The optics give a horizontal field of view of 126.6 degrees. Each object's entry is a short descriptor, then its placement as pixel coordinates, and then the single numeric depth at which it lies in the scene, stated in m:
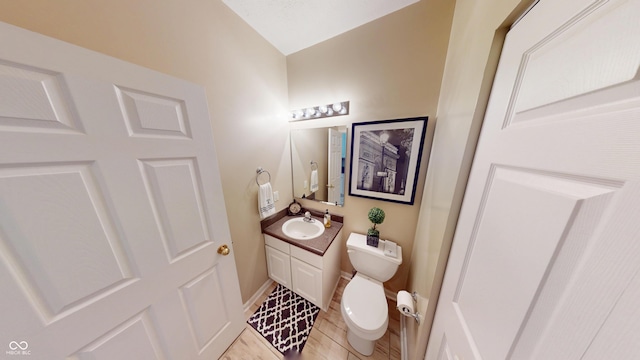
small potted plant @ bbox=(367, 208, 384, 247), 1.42
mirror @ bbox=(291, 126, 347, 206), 1.58
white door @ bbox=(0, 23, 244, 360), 0.48
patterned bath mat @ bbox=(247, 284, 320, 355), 1.30
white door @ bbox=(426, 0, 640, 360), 0.27
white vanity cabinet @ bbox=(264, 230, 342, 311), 1.40
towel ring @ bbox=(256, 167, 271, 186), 1.50
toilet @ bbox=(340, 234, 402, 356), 1.11
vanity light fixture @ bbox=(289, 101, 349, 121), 1.46
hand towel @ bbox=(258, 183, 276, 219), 1.50
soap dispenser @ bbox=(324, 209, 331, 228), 1.64
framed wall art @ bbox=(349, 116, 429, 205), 1.28
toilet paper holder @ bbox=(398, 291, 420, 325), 0.95
